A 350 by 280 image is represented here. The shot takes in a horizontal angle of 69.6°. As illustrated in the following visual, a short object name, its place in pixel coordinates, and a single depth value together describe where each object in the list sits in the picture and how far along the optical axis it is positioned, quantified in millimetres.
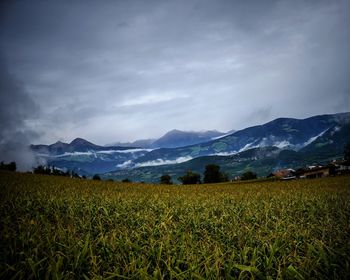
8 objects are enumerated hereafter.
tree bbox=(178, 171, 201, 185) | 123675
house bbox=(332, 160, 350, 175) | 113125
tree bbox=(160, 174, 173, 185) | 133875
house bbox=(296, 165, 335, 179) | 102262
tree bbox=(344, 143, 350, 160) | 116250
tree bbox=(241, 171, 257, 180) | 148200
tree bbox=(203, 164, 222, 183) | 124869
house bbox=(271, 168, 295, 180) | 135050
